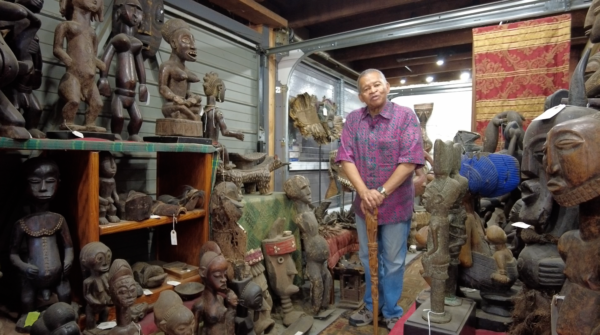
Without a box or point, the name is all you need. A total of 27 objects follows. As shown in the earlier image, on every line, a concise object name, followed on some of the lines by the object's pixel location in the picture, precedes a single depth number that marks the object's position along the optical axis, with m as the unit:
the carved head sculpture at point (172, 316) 1.73
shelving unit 1.93
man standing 2.24
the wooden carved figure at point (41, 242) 1.81
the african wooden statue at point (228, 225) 2.38
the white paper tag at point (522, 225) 1.67
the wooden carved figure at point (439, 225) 1.51
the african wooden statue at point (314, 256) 2.89
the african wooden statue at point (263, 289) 2.47
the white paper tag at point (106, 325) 1.81
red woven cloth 3.48
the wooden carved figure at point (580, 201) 1.00
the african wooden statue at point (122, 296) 1.71
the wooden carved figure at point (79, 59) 2.08
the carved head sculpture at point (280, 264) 2.76
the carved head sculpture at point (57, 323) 1.54
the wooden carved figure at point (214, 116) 2.88
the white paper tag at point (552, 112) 1.44
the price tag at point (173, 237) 2.24
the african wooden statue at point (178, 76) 2.53
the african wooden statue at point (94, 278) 1.80
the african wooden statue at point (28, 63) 1.87
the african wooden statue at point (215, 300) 1.96
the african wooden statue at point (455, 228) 1.62
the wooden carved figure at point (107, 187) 2.07
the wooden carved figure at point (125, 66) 2.38
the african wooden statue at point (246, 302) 2.19
